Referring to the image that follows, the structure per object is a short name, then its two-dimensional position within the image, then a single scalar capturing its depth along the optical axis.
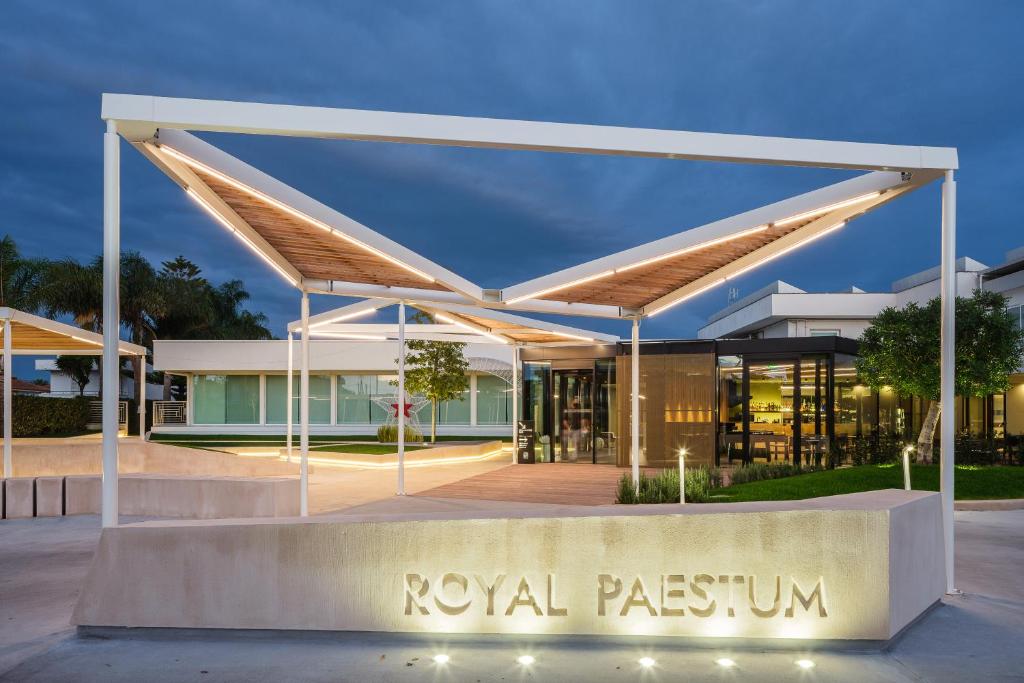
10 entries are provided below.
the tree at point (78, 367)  42.59
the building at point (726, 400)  17.41
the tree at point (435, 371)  24.28
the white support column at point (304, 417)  9.88
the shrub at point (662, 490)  10.84
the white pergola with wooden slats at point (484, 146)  4.95
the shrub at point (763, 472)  13.64
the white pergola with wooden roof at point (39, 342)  13.56
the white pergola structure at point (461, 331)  12.20
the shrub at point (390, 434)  25.19
